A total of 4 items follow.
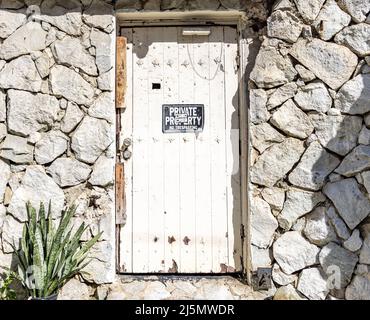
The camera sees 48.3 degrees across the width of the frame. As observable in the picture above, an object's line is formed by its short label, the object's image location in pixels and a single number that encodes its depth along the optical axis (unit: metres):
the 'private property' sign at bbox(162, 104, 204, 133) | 3.19
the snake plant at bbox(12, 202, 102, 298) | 2.73
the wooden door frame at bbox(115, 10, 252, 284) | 3.11
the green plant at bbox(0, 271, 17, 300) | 2.87
